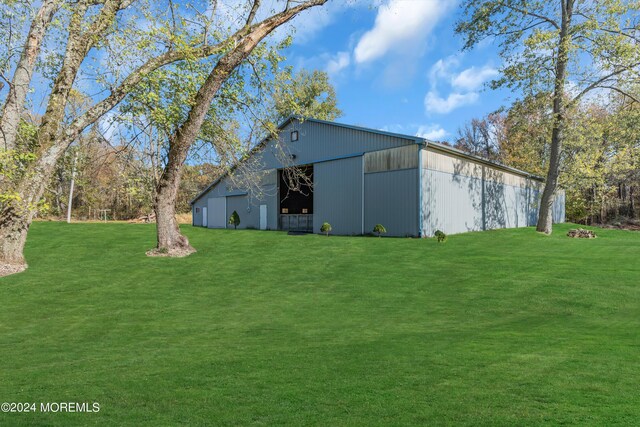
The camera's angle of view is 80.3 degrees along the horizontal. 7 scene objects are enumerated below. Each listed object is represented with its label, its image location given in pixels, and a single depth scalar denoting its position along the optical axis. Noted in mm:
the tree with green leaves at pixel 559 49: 21500
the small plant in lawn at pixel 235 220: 33250
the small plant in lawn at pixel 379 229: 21328
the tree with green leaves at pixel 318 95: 48466
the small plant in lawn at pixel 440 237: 18688
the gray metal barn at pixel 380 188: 21031
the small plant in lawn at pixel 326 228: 24531
